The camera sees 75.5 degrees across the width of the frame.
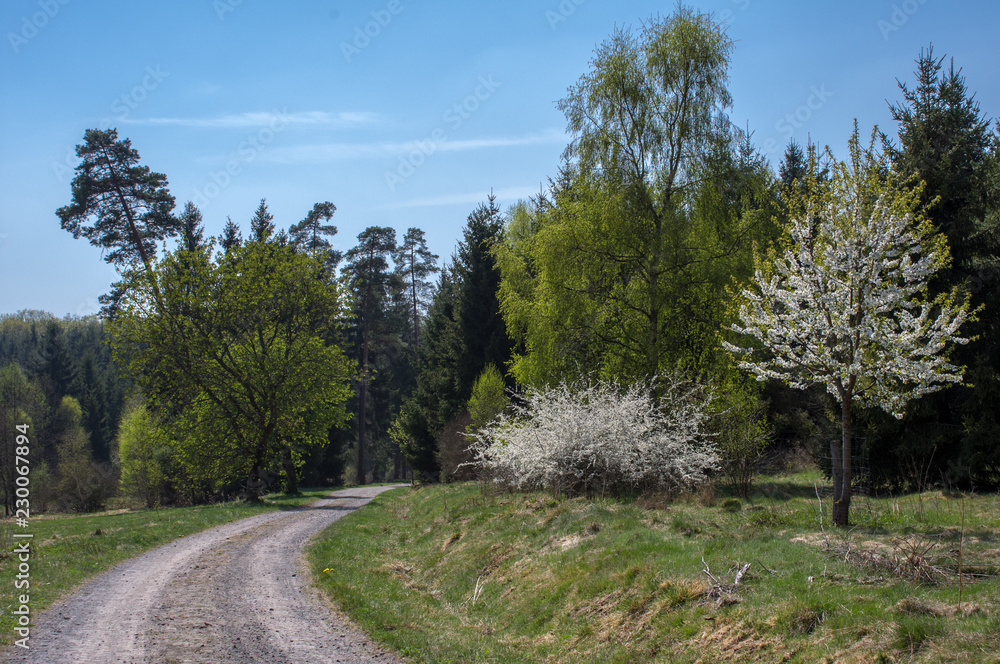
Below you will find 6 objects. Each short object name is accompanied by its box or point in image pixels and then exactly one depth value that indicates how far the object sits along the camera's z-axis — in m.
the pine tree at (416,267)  61.47
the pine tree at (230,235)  46.31
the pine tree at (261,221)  47.69
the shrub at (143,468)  42.03
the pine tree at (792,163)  38.69
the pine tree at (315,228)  54.09
